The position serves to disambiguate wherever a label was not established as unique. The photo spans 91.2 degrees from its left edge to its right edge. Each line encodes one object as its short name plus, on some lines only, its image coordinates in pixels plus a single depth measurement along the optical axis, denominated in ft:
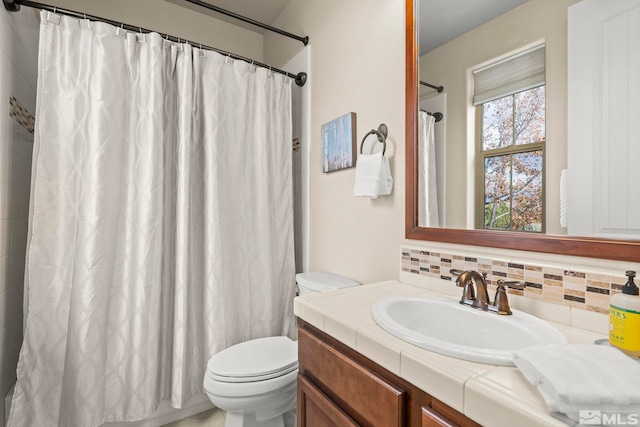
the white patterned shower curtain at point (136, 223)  4.61
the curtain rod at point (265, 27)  5.67
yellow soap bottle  2.04
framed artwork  5.40
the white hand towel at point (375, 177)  4.56
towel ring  4.68
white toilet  4.35
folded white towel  1.48
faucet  2.92
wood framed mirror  2.57
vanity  1.77
